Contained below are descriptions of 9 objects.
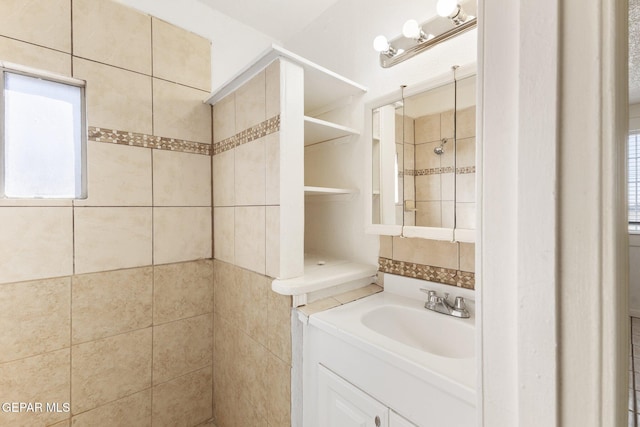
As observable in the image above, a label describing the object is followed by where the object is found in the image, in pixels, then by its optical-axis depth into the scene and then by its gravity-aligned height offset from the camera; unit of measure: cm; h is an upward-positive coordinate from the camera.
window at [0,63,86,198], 118 +35
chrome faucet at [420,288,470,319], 103 -37
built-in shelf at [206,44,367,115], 114 +63
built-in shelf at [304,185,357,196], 125 +10
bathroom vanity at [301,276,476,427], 68 -47
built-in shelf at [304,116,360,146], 131 +42
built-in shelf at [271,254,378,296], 109 -29
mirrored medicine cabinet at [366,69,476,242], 102 +21
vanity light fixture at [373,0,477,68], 99 +71
